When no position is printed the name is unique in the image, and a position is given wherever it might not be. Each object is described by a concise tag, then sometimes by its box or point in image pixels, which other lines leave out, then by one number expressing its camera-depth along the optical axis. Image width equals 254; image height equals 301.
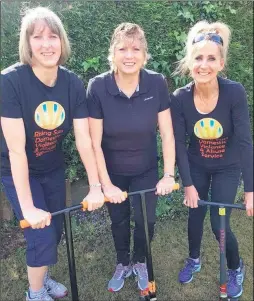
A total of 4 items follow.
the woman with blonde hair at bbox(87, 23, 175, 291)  1.83
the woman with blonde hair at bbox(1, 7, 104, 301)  1.70
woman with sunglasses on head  1.87
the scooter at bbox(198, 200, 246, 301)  1.80
